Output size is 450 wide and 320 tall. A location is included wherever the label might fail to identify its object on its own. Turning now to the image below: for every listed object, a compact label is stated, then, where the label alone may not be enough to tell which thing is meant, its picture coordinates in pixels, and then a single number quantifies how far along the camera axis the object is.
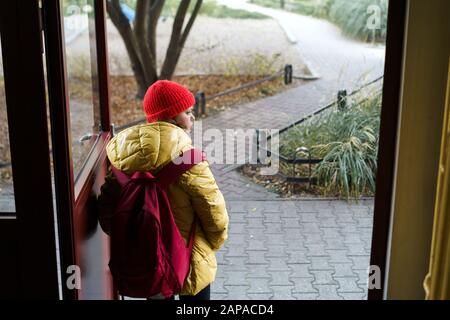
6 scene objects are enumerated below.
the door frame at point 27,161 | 2.19
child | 2.71
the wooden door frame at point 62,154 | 2.29
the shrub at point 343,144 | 6.45
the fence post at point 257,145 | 7.27
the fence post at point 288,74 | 10.43
